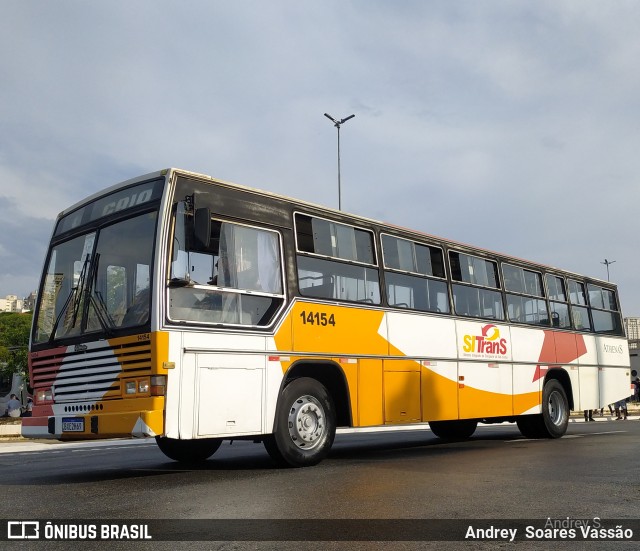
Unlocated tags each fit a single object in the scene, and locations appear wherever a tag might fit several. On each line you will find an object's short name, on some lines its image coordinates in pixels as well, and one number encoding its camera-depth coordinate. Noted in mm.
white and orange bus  7820
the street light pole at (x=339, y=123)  36009
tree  57344
